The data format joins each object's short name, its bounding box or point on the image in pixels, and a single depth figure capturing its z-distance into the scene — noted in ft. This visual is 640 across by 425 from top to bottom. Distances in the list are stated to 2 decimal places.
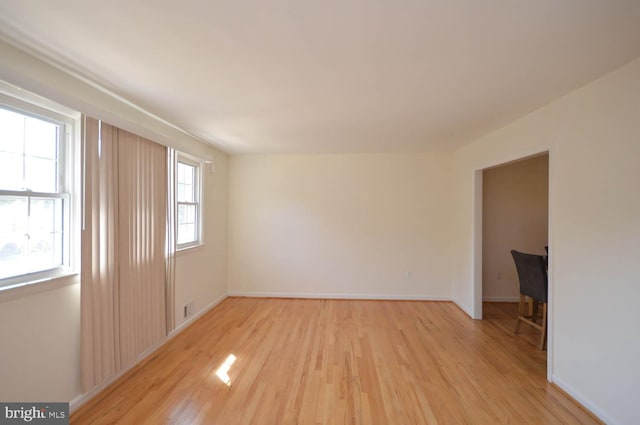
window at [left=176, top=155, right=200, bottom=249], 11.90
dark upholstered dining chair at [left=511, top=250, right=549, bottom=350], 9.98
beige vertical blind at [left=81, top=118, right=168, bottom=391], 6.95
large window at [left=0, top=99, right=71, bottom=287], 5.62
